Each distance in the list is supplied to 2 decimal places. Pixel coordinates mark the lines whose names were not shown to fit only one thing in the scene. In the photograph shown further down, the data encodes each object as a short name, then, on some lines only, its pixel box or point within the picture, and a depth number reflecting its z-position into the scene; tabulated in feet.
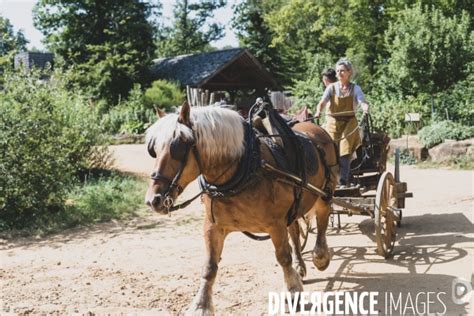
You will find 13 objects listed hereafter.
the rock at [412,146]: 49.26
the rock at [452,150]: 46.11
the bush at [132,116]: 78.73
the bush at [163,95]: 80.12
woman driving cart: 19.76
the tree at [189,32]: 156.25
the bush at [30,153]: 27.50
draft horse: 11.22
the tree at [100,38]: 81.92
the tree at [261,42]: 109.70
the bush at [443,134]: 49.49
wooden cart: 18.49
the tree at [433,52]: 56.70
